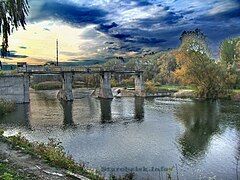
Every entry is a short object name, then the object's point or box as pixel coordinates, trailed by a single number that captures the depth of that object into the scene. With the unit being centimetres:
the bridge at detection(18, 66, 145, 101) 4819
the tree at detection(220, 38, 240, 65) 7111
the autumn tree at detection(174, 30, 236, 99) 5095
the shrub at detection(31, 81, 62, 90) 7403
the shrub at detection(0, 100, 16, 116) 3470
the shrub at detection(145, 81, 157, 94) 5806
